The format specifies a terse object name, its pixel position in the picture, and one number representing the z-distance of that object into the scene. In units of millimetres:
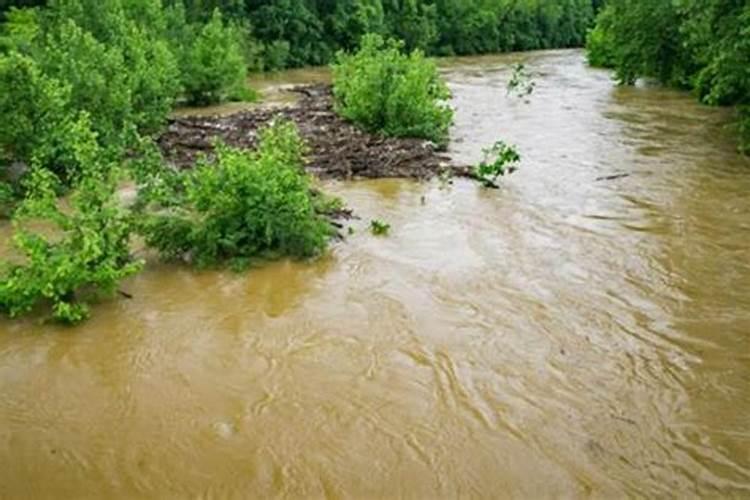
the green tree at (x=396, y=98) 20125
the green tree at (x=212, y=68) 26953
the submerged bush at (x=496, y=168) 15602
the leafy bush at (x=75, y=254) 8805
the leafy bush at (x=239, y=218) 10734
